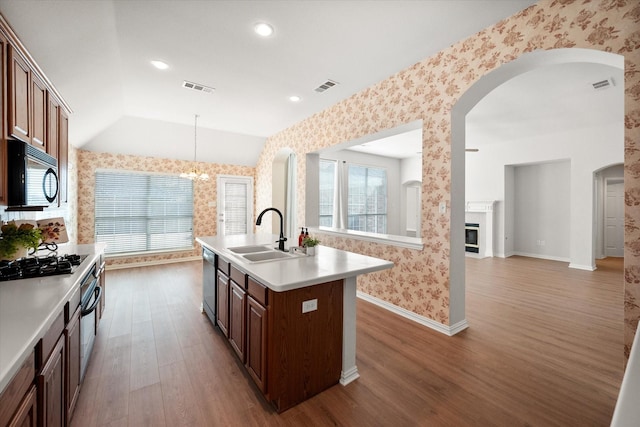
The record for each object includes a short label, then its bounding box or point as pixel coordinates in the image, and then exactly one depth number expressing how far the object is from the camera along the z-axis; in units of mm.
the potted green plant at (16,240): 1723
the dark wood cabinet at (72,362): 1480
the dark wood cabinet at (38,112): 1983
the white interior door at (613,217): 6629
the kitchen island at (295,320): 1707
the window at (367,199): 7820
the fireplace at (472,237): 6789
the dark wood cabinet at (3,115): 1575
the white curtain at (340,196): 7359
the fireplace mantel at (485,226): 6691
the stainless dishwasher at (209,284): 2814
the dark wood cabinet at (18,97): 1649
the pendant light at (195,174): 5039
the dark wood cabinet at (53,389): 1087
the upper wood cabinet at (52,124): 2287
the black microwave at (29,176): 1632
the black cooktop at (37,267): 1593
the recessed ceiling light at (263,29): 2375
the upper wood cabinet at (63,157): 2592
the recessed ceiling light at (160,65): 3000
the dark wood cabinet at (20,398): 810
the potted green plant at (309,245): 2365
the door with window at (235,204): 6797
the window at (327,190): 7309
